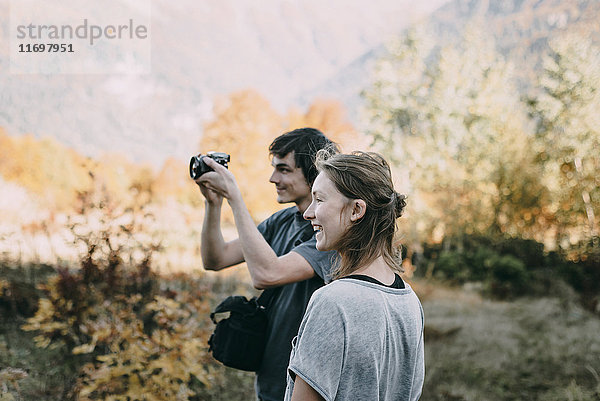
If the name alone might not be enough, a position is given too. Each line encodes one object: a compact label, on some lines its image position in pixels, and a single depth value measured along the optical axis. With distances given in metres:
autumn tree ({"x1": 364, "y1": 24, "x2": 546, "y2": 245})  12.23
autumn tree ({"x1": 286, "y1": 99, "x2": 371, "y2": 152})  15.85
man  1.49
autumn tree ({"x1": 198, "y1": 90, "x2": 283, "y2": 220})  13.15
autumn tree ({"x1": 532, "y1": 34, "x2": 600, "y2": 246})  9.88
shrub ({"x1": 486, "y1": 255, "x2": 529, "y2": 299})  9.70
